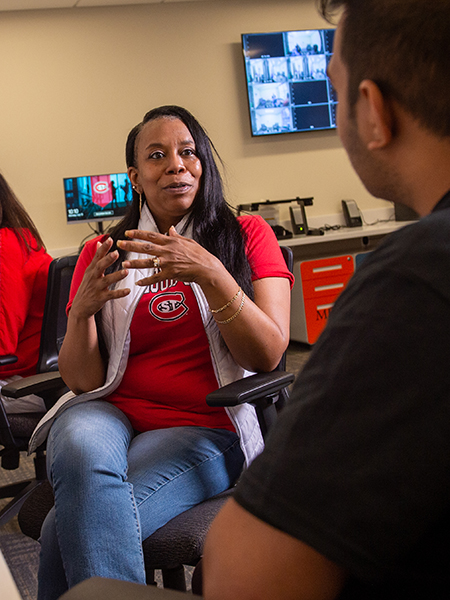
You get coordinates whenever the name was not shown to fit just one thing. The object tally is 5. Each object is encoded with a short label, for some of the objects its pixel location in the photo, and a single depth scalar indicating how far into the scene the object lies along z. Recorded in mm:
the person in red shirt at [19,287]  2088
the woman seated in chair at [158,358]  1153
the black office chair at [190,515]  1132
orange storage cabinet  4551
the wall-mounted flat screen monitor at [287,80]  4723
